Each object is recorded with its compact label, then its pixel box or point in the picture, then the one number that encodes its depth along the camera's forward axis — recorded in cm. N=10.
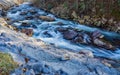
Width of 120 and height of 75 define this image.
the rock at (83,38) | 735
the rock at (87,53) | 609
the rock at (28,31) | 783
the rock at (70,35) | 759
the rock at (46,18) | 968
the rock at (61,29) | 840
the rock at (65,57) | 552
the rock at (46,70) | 463
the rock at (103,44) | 701
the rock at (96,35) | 775
